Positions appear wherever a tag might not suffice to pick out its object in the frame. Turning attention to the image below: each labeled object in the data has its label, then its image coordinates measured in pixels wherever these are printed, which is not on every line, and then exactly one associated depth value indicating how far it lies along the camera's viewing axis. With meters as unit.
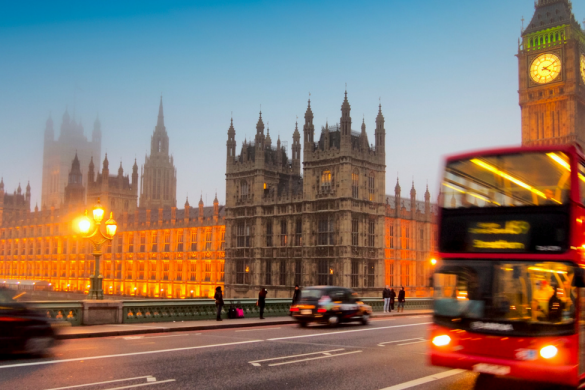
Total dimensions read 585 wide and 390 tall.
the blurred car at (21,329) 14.34
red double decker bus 10.59
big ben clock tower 90.12
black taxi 25.78
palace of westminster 56.03
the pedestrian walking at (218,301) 26.75
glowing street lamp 24.81
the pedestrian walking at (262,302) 28.98
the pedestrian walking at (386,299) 36.91
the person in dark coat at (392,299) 37.91
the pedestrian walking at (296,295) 30.83
